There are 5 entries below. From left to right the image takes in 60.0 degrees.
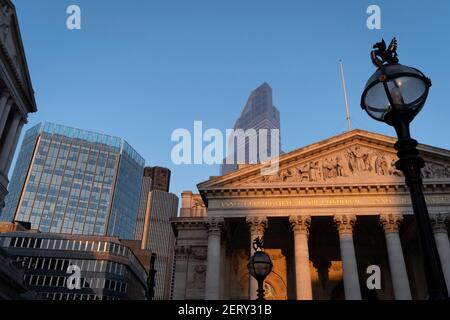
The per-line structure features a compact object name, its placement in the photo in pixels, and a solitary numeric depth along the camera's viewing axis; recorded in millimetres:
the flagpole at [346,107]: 40453
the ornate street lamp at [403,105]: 6109
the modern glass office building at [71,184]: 144500
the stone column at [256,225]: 31781
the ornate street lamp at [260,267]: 11711
